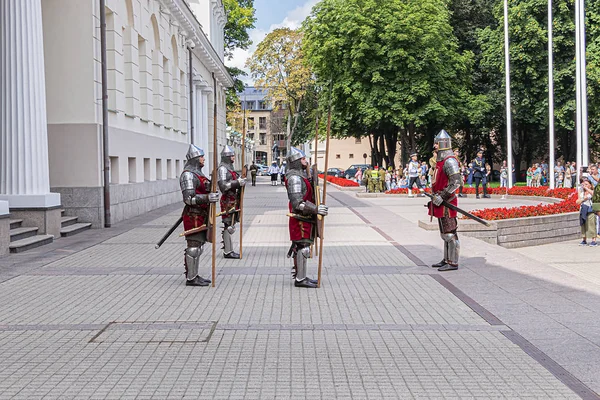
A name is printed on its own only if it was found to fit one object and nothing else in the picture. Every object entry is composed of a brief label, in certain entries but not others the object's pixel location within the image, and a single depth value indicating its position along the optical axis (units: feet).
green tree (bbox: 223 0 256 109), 180.96
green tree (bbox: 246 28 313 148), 191.72
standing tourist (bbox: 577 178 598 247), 55.36
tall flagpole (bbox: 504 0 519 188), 110.22
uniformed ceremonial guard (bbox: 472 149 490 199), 98.48
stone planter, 50.67
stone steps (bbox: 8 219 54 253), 44.06
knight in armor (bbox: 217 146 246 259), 40.44
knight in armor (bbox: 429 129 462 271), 36.22
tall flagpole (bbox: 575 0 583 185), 93.35
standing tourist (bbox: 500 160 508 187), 132.77
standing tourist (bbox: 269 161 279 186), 171.73
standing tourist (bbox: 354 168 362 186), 160.45
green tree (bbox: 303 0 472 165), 140.87
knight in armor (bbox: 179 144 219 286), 31.50
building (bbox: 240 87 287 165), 431.84
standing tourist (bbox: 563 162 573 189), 120.98
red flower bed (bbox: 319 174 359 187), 139.16
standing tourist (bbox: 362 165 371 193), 118.32
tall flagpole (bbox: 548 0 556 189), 103.87
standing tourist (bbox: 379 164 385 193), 118.32
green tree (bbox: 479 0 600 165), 134.72
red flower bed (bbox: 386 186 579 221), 53.16
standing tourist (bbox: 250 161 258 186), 159.57
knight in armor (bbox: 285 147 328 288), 30.42
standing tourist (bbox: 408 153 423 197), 106.01
